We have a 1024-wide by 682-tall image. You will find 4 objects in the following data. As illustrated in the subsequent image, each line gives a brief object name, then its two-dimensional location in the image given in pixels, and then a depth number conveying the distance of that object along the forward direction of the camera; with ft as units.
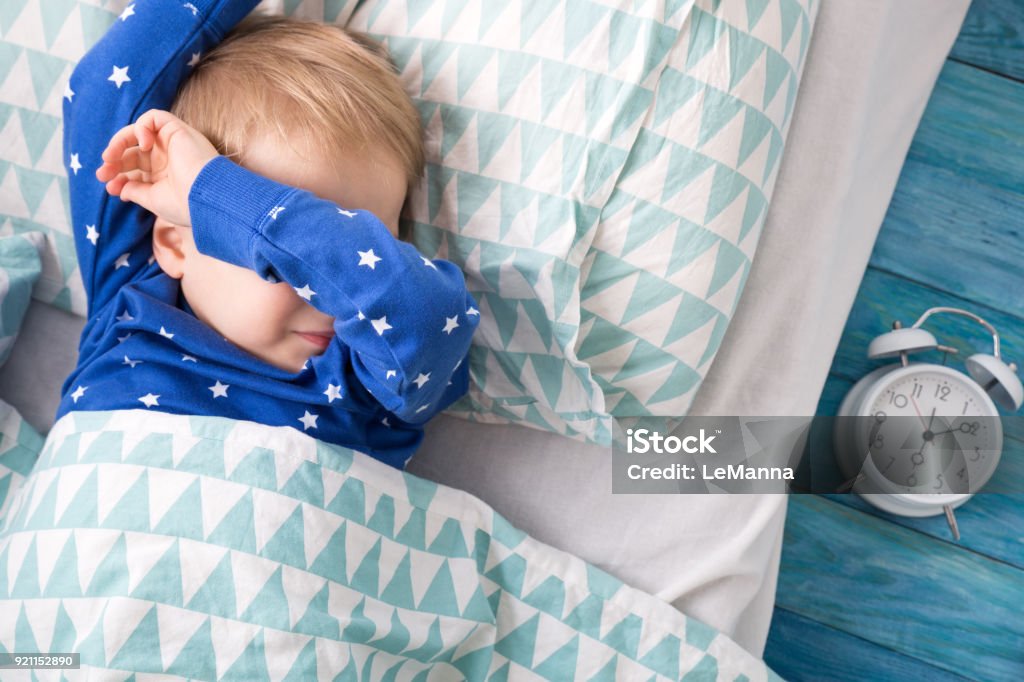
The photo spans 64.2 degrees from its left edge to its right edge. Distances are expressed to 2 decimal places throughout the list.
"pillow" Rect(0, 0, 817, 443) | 2.71
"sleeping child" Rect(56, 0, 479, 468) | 2.47
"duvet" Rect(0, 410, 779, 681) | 2.53
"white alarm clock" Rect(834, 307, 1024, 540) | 3.68
